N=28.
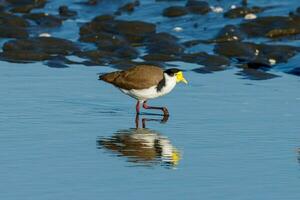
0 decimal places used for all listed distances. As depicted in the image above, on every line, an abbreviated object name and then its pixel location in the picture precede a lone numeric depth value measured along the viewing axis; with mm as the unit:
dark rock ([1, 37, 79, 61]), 20484
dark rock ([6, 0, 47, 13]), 25953
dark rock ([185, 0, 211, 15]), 24094
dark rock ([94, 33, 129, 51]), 21359
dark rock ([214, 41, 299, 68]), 20172
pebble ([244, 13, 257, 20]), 23016
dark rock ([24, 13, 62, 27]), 24242
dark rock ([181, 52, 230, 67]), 19875
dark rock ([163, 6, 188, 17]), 24206
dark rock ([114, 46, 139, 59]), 20744
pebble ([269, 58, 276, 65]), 19938
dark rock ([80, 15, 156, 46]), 22603
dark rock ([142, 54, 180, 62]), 20453
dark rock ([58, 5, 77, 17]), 25156
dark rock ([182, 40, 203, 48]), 21578
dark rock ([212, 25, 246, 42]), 21812
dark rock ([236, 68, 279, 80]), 18672
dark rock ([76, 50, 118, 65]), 20197
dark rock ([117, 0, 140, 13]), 25000
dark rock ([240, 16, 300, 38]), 21984
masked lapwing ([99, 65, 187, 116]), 16031
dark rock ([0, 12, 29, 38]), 22891
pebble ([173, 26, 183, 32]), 22984
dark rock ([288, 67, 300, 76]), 18906
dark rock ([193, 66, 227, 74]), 19219
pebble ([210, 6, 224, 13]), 23852
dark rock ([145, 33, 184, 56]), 21016
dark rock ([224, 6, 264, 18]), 23344
